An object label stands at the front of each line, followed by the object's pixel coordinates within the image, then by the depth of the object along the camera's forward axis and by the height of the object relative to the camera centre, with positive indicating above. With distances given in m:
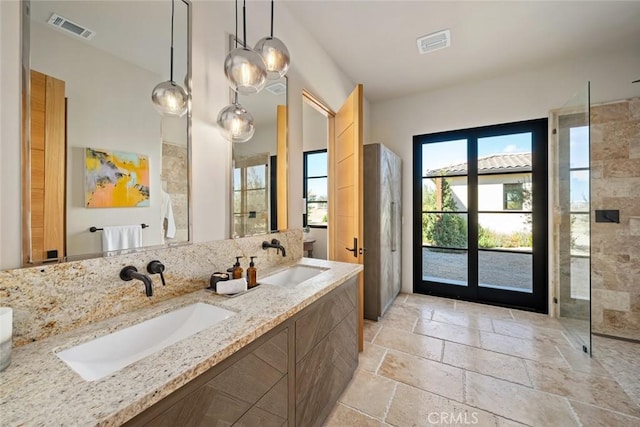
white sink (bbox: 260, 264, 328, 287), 1.87 -0.47
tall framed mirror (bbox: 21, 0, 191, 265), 0.93 +0.37
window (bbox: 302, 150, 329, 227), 3.44 +0.48
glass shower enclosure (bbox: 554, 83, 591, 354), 2.39 -0.05
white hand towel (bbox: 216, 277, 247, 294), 1.30 -0.39
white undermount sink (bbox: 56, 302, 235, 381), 0.84 -0.50
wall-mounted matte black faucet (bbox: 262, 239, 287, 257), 1.90 -0.25
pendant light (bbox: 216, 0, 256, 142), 1.54 +0.57
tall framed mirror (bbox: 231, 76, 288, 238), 1.74 +0.34
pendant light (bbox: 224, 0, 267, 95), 1.26 +0.74
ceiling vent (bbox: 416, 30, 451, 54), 2.50 +1.80
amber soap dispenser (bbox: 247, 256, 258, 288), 1.46 -0.37
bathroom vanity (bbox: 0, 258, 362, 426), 0.60 -0.45
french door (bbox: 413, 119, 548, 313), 3.22 +0.00
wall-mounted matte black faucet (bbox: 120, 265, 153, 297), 1.05 -0.27
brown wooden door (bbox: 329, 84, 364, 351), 2.29 +0.28
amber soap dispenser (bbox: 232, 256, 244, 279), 1.43 -0.34
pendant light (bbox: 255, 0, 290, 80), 1.43 +0.92
